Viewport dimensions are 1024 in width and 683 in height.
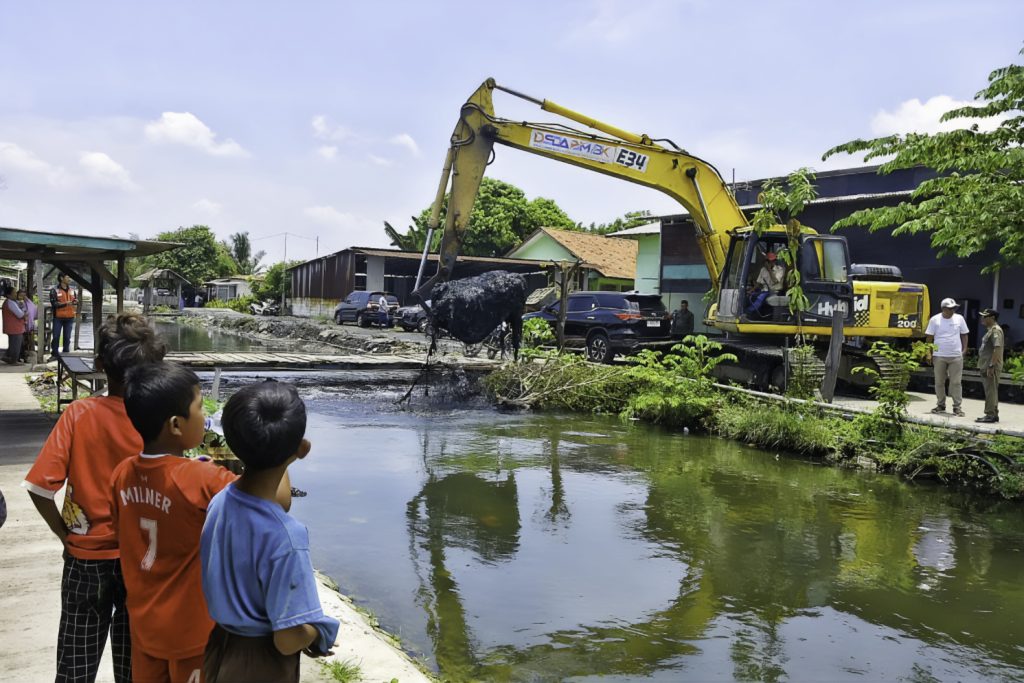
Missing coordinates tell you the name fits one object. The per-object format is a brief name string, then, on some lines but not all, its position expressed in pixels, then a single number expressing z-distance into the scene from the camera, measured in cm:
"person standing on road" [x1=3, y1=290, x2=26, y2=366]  1426
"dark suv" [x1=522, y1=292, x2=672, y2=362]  1897
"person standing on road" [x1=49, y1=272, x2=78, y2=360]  1525
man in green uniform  1134
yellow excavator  1440
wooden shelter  927
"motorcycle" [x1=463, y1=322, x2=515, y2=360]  1491
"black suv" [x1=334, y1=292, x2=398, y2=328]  3322
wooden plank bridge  1514
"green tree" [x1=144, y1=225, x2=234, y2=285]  6562
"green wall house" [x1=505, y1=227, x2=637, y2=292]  3216
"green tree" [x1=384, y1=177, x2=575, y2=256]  4397
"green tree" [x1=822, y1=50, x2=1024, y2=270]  966
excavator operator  1453
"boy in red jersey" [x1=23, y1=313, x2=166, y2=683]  284
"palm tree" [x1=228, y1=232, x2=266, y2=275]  8075
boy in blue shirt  210
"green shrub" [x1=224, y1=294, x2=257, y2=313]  5150
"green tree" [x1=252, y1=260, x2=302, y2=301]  5209
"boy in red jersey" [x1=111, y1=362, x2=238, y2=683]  244
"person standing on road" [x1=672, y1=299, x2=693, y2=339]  2308
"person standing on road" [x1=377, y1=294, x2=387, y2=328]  3312
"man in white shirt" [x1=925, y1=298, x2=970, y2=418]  1232
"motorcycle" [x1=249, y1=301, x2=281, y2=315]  4797
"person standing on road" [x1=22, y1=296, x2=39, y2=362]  1527
